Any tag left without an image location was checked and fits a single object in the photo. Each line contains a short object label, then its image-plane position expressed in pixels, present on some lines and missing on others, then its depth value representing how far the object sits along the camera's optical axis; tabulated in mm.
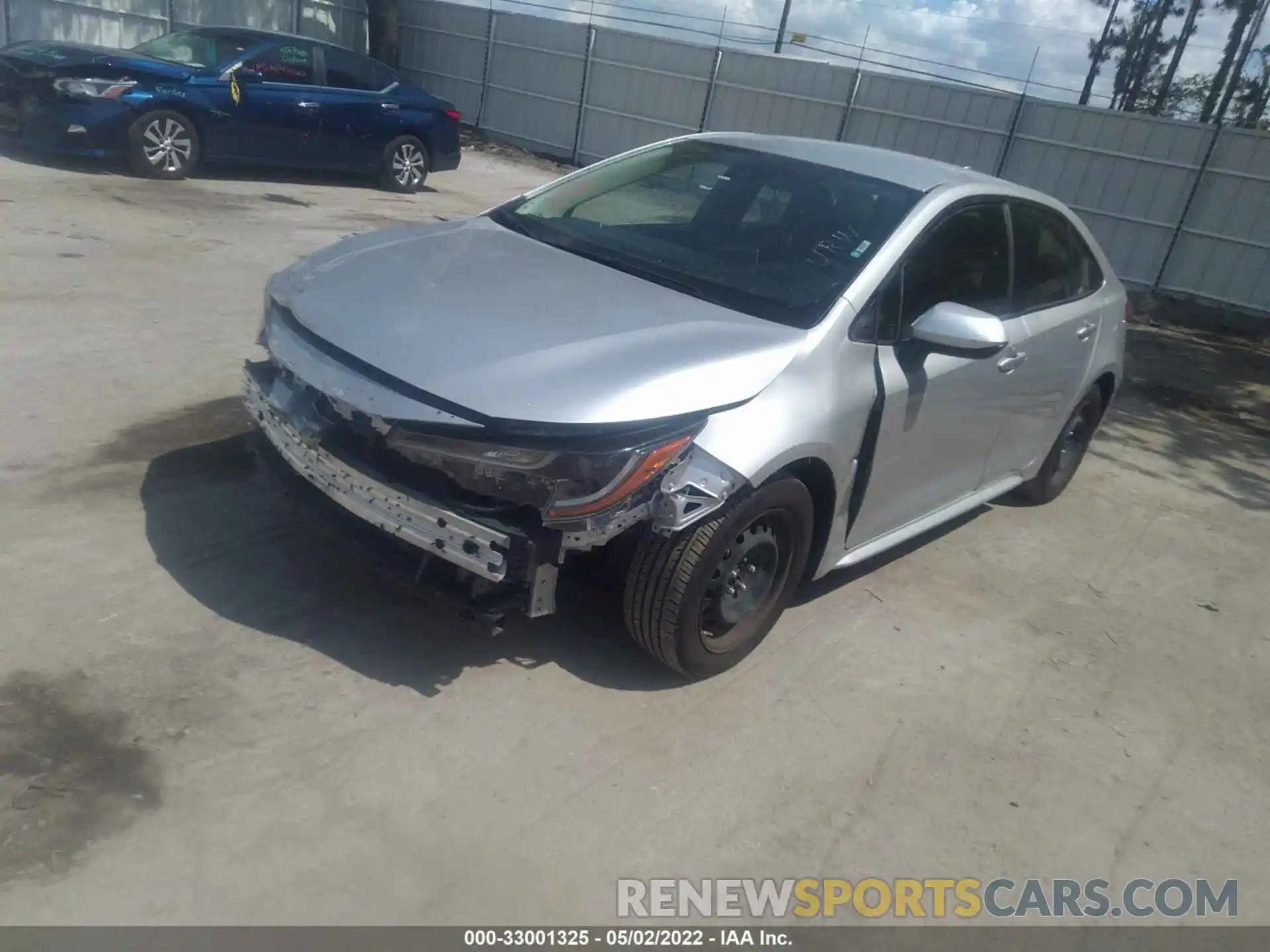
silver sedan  3125
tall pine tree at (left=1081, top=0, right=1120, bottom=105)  18859
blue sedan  10039
